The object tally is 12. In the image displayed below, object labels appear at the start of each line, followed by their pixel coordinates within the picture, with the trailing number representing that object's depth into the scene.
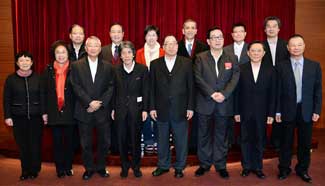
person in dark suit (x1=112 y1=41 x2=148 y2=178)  3.75
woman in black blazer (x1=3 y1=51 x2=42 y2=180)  3.75
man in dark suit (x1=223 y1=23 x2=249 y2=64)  4.25
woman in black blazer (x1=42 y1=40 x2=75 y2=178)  3.79
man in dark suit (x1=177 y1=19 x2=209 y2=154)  4.18
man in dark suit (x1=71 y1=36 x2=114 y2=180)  3.72
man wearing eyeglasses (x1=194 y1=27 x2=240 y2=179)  3.75
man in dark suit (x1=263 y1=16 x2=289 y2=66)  4.24
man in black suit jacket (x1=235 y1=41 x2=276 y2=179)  3.72
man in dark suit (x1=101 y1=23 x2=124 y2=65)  4.24
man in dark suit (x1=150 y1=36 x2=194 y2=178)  3.76
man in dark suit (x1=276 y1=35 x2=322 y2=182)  3.63
